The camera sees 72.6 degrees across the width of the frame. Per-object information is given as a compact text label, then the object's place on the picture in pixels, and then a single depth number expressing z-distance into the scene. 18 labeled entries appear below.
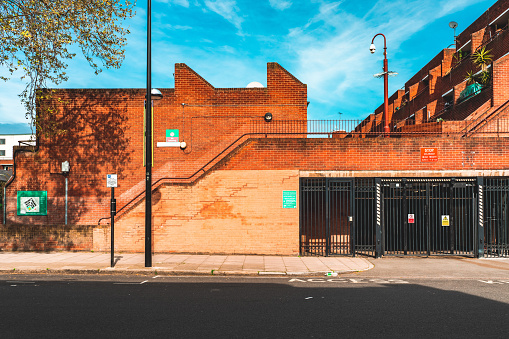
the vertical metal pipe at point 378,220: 12.84
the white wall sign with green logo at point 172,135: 15.40
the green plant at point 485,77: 21.08
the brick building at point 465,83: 17.68
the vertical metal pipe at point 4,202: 14.85
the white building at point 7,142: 74.23
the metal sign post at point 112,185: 10.41
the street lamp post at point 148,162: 10.12
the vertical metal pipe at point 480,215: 12.95
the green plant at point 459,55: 28.27
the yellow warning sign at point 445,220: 13.33
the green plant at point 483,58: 22.82
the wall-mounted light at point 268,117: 15.59
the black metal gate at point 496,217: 13.02
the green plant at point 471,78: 23.51
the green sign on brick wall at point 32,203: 14.95
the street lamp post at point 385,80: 17.62
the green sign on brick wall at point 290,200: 12.96
